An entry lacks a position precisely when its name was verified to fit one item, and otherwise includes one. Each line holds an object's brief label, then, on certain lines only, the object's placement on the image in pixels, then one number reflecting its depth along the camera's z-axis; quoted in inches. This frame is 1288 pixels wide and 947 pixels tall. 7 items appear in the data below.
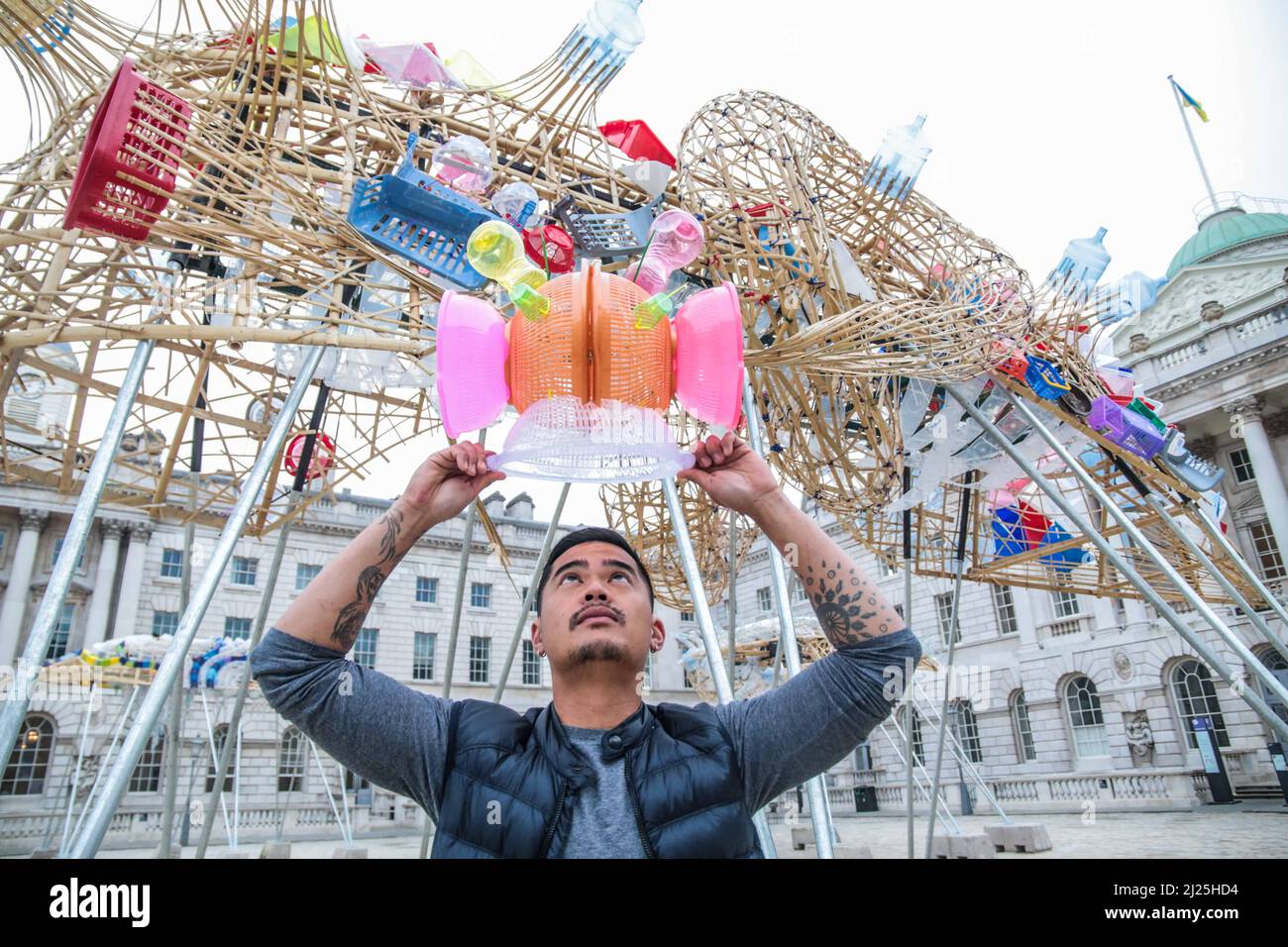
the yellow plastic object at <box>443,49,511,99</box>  214.4
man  66.1
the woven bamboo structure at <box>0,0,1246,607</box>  157.2
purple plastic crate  276.4
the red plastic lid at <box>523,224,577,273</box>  183.6
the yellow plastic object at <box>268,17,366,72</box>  180.9
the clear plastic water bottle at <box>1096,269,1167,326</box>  287.4
